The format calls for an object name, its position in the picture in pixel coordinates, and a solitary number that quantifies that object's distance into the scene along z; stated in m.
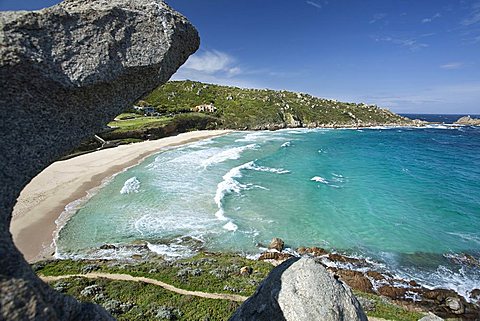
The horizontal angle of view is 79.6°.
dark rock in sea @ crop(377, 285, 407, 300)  14.40
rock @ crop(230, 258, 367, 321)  5.33
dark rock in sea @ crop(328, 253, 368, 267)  17.38
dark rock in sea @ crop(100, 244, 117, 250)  17.13
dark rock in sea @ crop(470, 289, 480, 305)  14.48
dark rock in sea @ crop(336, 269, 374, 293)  14.75
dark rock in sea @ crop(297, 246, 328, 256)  18.02
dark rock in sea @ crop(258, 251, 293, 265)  16.85
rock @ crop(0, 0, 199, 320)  3.26
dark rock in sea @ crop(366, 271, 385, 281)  15.75
